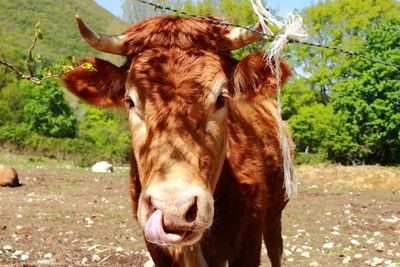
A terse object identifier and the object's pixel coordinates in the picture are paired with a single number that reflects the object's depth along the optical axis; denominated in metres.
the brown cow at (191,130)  2.72
